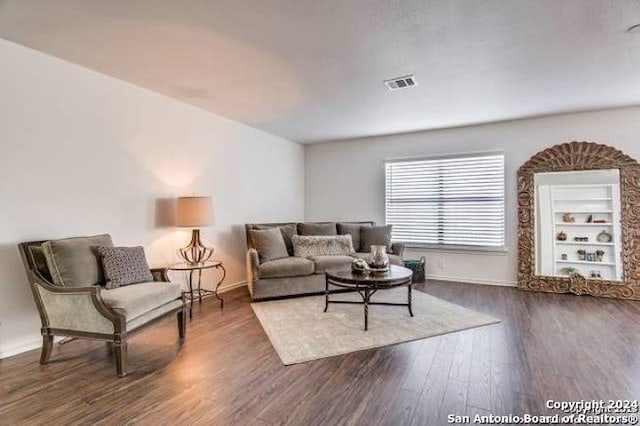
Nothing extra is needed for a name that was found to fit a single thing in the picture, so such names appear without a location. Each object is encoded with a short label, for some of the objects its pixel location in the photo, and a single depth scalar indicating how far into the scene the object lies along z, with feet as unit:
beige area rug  9.27
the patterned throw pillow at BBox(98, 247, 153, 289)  9.07
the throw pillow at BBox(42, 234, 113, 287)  8.41
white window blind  16.94
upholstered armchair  7.74
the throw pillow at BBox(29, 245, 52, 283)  8.48
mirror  14.24
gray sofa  13.80
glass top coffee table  10.80
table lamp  12.36
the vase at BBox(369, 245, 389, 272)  12.27
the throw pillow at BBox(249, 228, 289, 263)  14.84
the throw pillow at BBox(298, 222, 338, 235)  16.98
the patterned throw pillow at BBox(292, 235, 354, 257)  15.60
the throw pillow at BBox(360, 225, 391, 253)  16.94
